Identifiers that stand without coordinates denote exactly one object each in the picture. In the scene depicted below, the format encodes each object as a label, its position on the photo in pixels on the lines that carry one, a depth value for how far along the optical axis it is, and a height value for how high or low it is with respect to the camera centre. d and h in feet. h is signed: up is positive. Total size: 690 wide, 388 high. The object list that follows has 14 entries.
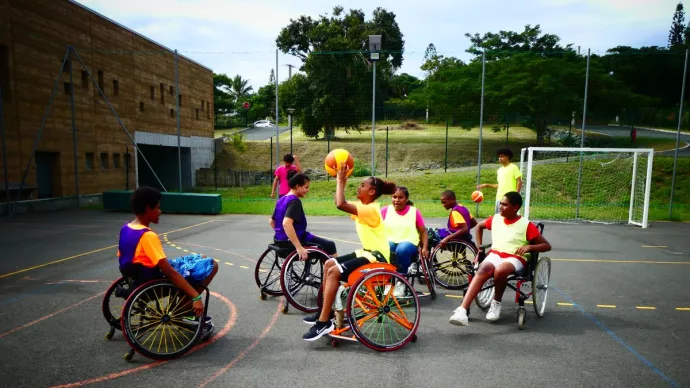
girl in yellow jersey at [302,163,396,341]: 12.75 -2.68
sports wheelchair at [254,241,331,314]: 16.17 -4.59
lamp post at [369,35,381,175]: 41.78 +11.80
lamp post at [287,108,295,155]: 71.54 +8.35
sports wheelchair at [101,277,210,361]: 11.78 -4.60
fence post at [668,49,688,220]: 39.85 +5.25
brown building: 46.80 +7.59
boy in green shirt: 24.81 -0.53
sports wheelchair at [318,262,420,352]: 12.57 -4.32
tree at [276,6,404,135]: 53.52 +10.43
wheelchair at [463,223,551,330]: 14.84 -4.11
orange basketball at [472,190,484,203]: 20.76 -1.50
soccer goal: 43.68 -2.65
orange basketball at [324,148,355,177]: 12.63 +0.05
